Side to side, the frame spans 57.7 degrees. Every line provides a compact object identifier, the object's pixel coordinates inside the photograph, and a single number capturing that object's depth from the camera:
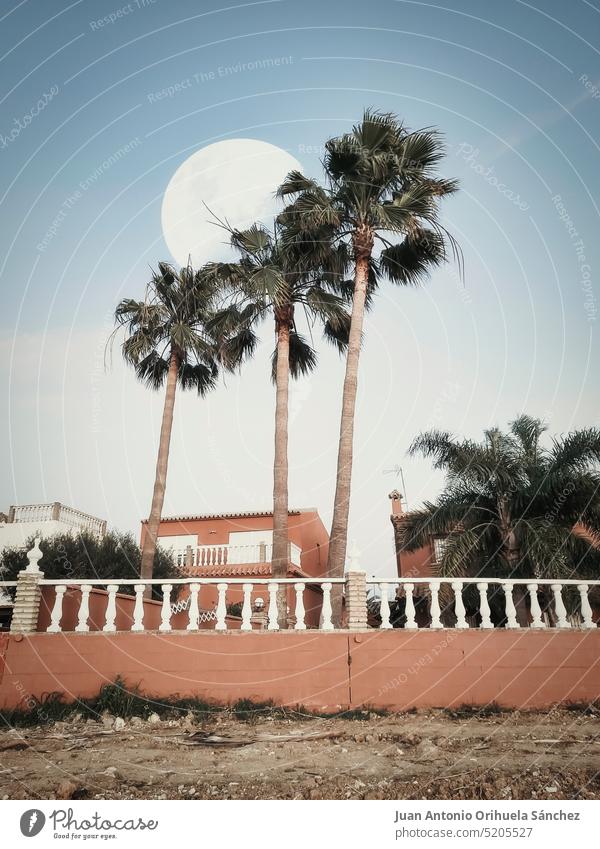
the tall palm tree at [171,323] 16.02
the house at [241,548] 21.78
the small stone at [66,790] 4.63
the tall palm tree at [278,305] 12.88
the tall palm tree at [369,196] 12.39
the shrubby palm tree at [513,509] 13.31
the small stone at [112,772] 5.20
